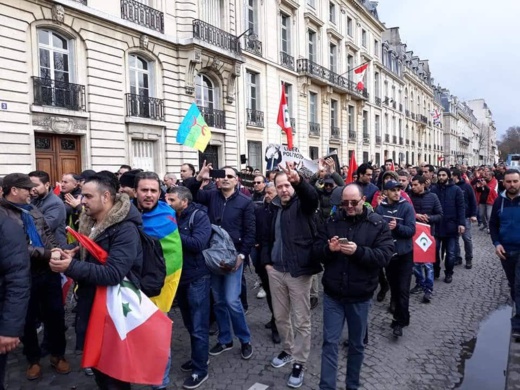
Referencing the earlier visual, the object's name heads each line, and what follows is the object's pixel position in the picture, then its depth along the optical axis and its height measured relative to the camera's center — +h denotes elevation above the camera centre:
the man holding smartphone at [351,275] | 3.29 -0.83
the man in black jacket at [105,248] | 2.60 -0.47
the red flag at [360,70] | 24.03 +6.16
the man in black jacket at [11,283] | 2.67 -0.69
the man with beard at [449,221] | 7.05 -0.87
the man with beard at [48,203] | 4.38 -0.25
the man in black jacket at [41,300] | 3.61 -1.20
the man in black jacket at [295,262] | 3.69 -0.82
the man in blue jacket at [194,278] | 3.68 -0.94
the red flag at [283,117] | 10.55 +1.57
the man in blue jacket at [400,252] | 4.76 -0.95
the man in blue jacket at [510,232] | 4.67 -0.73
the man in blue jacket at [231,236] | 4.19 -0.70
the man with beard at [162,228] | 3.28 -0.41
